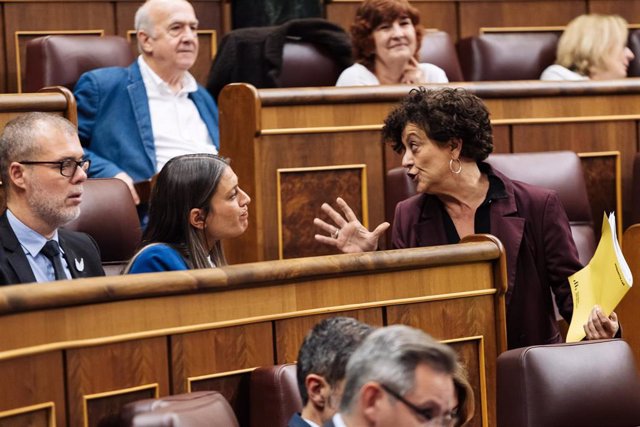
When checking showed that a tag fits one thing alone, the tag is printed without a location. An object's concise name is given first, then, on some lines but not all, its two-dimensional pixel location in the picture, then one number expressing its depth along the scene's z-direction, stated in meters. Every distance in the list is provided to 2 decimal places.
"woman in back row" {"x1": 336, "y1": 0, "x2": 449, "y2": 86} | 10.74
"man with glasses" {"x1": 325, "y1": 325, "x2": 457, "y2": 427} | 8.37
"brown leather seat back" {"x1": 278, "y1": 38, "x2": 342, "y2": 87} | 10.99
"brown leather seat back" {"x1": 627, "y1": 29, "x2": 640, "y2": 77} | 11.58
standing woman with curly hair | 9.62
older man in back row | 10.43
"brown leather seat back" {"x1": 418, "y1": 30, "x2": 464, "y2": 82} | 11.31
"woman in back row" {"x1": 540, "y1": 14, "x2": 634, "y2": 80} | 11.13
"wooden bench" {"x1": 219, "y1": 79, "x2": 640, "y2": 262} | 10.10
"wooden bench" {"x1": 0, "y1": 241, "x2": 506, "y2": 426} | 8.80
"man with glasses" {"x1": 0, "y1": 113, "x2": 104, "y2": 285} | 9.36
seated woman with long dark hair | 9.34
